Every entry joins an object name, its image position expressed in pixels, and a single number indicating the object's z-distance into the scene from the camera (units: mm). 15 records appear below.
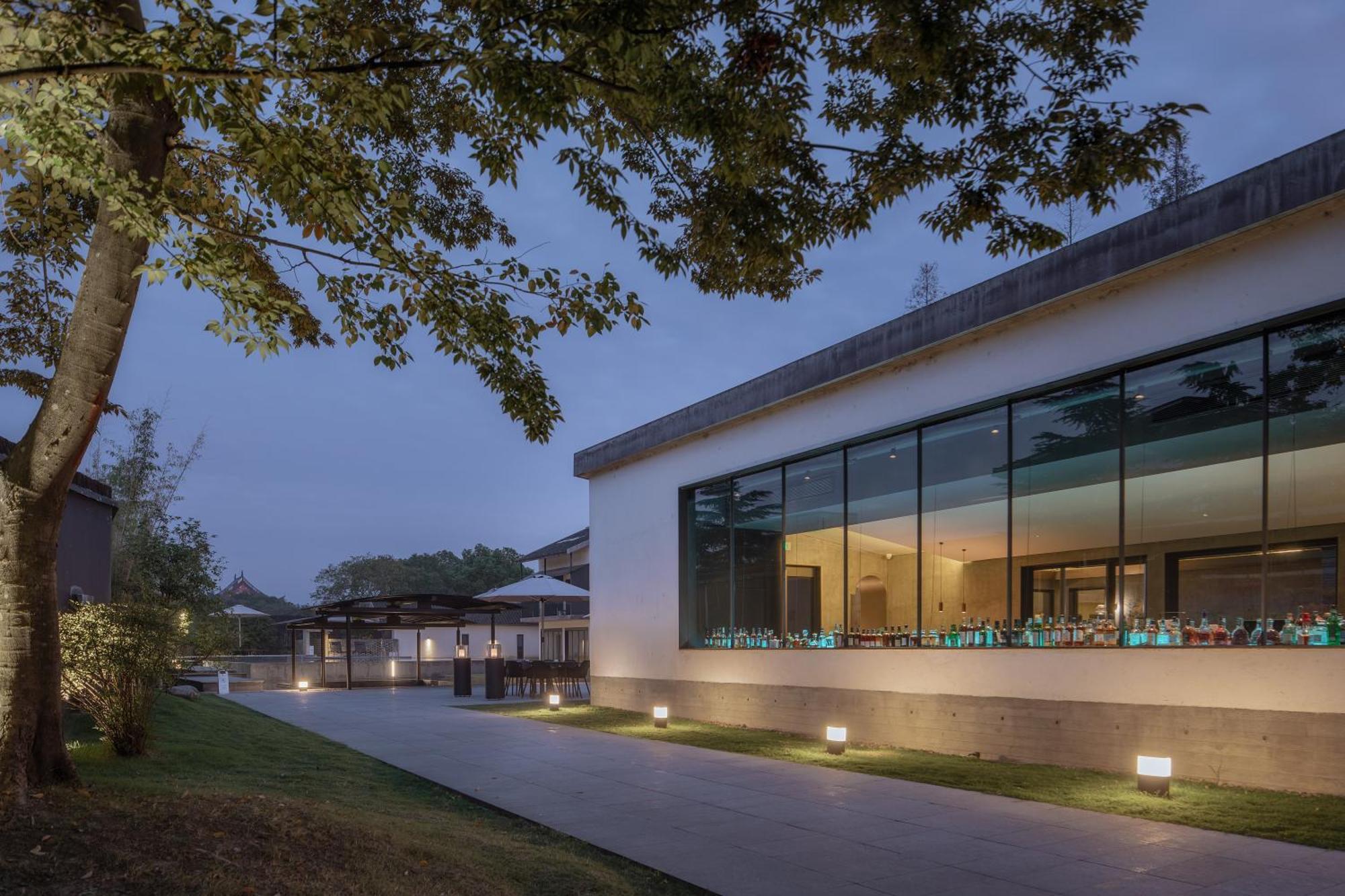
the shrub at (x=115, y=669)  9008
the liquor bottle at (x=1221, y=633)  8668
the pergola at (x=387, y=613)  25234
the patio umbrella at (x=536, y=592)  24125
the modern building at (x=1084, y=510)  8078
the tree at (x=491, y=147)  5180
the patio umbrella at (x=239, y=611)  31683
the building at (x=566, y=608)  34688
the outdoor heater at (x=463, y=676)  22953
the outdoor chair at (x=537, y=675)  21969
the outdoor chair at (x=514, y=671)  22609
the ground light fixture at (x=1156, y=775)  8062
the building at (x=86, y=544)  14727
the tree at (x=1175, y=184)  14493
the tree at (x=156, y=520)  24641
